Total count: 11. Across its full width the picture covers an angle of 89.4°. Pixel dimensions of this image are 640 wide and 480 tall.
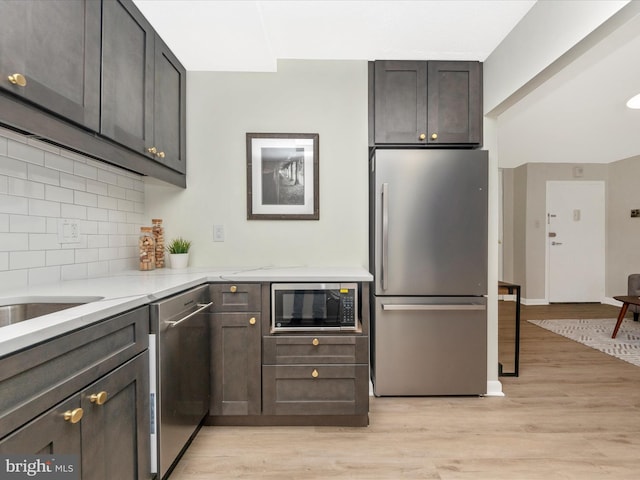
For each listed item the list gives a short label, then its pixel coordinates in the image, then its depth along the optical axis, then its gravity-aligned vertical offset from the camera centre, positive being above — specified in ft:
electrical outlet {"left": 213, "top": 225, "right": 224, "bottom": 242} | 8.04 +0.17
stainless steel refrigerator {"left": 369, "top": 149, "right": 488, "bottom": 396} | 7.25 -0.71
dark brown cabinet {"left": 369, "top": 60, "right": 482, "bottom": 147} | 7.68 +3.37
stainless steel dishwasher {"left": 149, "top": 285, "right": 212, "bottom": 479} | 4.36 -2.03
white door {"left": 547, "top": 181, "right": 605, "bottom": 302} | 17.62 +0.04
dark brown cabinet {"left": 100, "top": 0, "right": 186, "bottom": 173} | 4.83 +2.71
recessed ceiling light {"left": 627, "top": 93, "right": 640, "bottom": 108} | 9.27 +4.08
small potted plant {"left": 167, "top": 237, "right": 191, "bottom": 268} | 7.53 -0.33
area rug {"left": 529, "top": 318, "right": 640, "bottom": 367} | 10.22 -3.46
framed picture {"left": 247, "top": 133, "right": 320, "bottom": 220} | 7.96 +1.67
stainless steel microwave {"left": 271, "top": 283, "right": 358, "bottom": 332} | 6.21 -1.29
